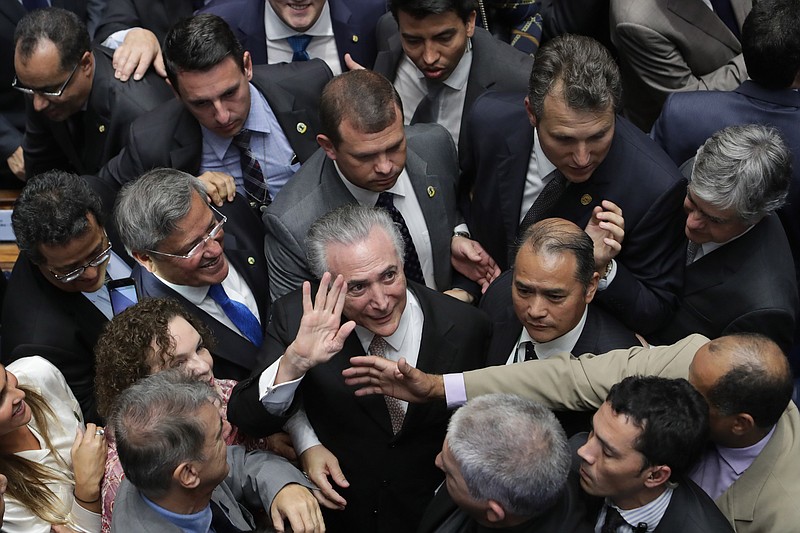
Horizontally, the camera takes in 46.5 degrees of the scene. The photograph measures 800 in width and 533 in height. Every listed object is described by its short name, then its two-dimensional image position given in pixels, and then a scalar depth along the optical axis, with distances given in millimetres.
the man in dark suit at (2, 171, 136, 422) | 3650
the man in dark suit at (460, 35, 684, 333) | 3486
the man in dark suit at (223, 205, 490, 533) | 3219
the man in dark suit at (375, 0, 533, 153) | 4125
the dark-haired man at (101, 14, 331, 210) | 4055
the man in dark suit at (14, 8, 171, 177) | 4426
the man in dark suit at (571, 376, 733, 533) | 2758
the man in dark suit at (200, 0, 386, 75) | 4758
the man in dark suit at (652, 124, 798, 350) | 3332
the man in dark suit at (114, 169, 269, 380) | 3637
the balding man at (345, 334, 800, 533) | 2873
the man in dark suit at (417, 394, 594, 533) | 2740
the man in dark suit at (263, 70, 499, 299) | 3666
